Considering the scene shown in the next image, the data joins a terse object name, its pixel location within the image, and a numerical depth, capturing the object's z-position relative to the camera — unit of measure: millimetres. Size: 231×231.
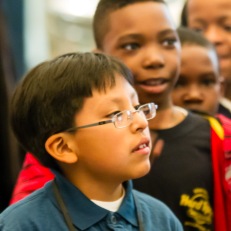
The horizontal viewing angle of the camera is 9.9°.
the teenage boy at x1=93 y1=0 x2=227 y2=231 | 2043
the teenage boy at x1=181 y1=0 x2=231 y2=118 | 2421
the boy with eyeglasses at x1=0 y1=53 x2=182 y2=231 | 1863
